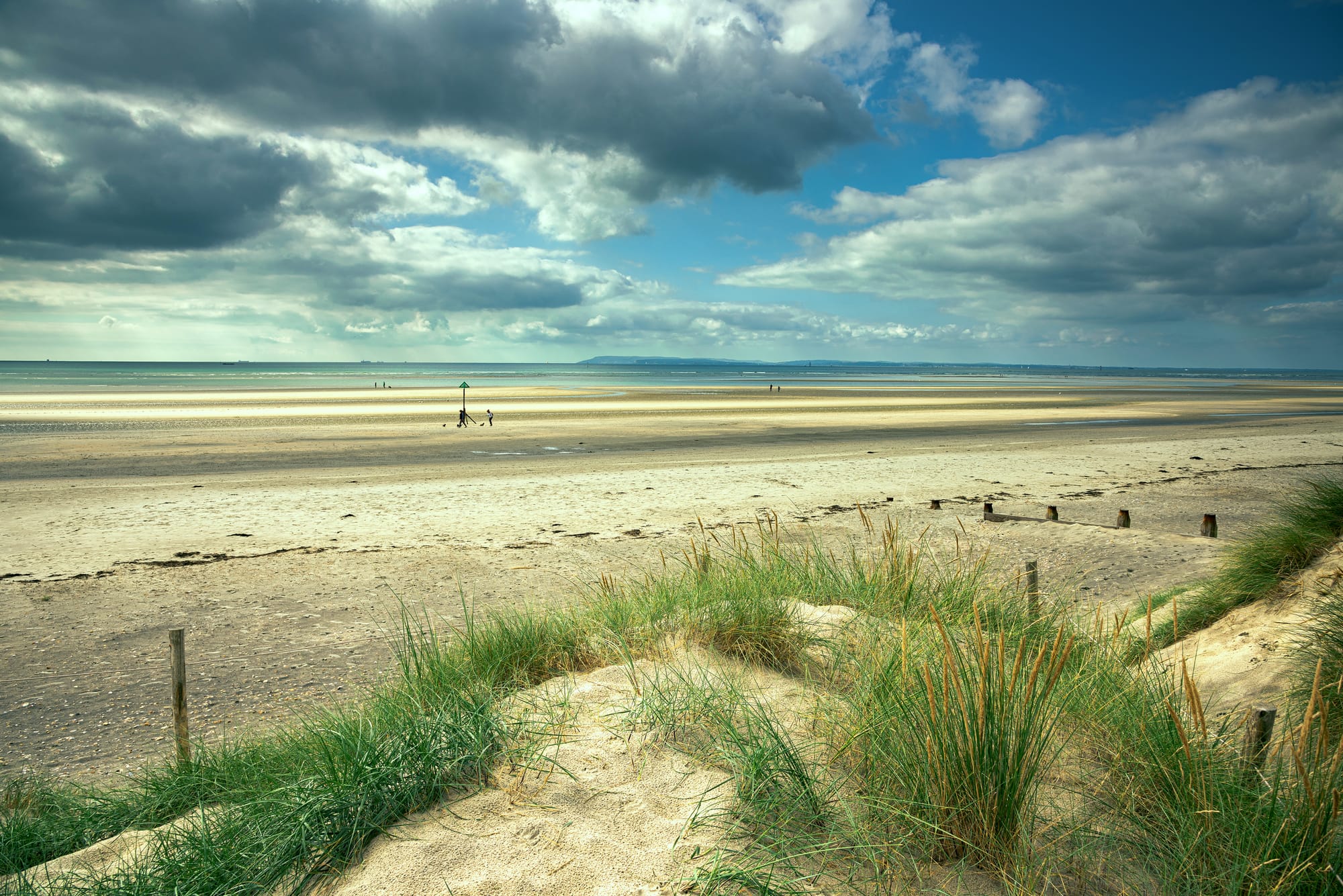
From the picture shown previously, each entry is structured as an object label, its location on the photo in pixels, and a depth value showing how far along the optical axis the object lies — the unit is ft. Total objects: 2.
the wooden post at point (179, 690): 13.96
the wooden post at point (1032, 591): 16.71
